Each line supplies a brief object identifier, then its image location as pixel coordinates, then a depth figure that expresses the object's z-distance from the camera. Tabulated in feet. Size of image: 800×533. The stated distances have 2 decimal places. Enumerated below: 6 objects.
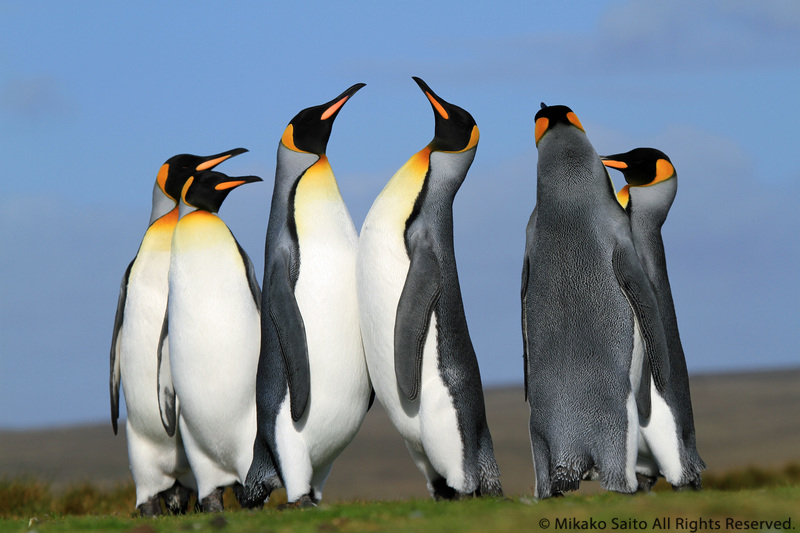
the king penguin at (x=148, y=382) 51.46
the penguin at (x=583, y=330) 39.96
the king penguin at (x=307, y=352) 43.80
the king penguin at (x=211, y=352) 47.03
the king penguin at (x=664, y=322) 44.21
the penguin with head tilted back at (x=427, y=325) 42.45
